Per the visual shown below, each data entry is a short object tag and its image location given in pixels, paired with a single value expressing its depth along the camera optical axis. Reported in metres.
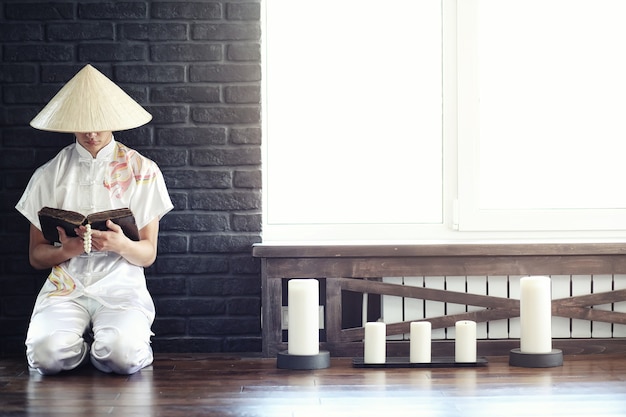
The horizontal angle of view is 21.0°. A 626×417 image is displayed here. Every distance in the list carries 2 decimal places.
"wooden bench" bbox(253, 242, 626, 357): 6.67
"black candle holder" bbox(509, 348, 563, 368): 6.22
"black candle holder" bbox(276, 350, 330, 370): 6.21
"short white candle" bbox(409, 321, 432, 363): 6.26
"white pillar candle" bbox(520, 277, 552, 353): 6.26
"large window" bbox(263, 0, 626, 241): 7.05
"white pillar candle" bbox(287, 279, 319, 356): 6.23
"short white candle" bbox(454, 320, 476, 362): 6.26
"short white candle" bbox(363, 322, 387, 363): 6.24
